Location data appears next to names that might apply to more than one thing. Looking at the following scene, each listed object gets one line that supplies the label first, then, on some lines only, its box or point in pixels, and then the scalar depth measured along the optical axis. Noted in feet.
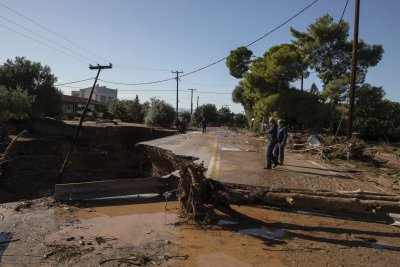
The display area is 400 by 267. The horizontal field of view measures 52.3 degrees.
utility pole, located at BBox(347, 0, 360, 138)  65.57
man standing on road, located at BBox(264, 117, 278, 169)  45.83
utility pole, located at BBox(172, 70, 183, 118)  236.30
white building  412.22
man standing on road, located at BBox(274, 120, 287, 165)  47.32
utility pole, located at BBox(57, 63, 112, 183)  71.08
